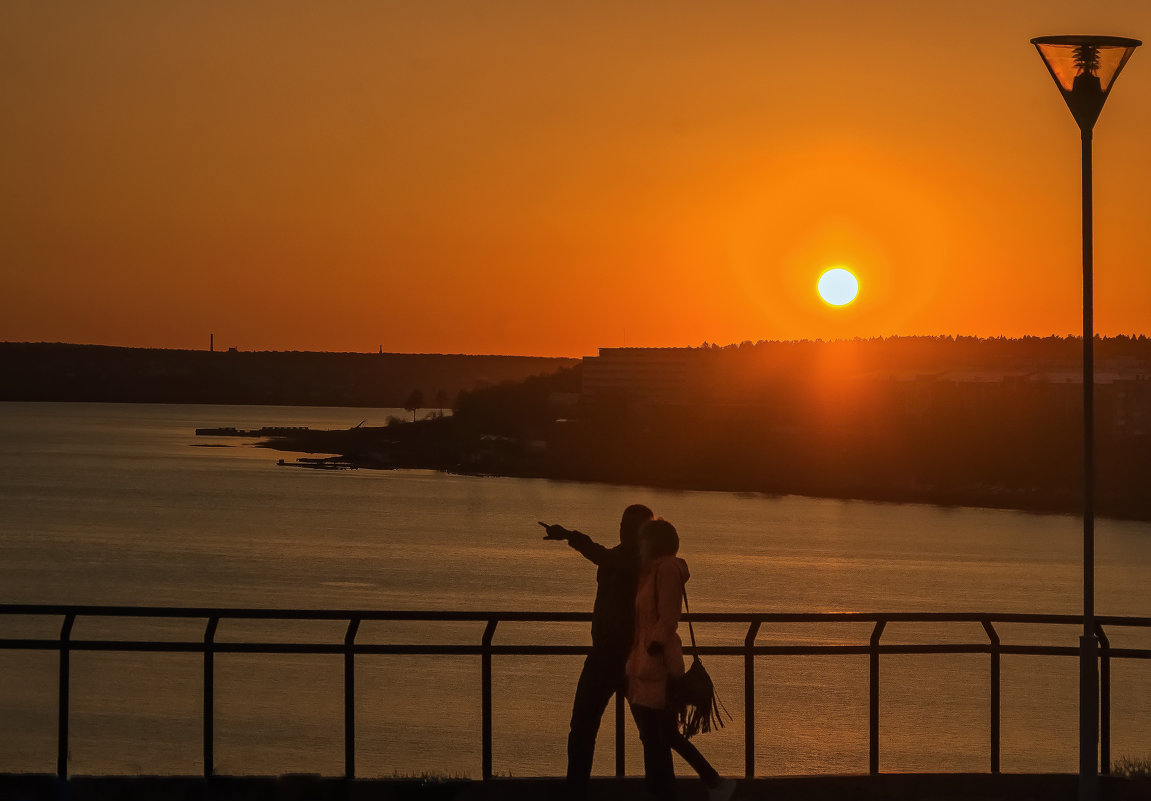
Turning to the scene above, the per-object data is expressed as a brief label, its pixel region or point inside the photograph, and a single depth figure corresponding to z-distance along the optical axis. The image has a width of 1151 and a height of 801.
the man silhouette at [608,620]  13.69
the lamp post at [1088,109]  14.62
